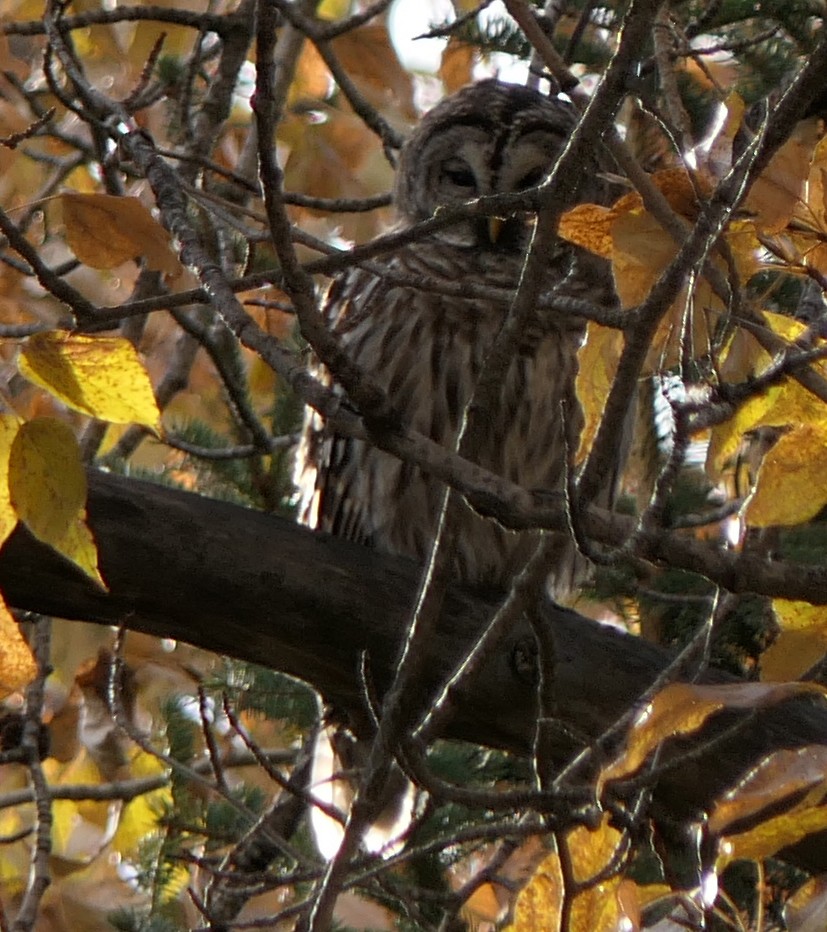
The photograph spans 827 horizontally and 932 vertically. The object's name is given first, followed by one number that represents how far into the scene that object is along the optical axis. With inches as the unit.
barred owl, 455.0
